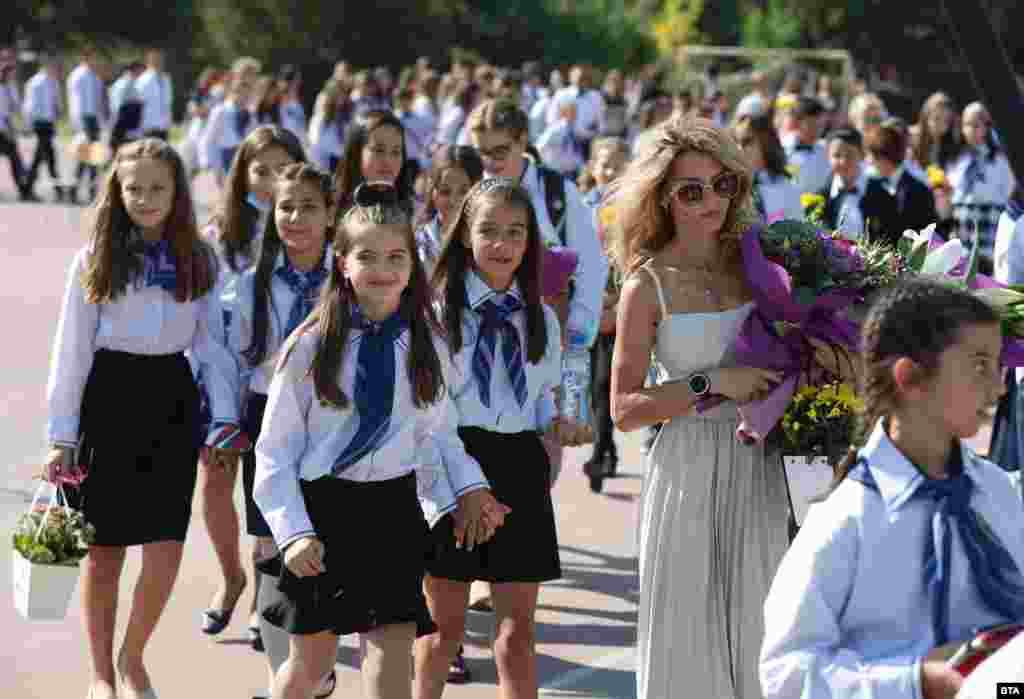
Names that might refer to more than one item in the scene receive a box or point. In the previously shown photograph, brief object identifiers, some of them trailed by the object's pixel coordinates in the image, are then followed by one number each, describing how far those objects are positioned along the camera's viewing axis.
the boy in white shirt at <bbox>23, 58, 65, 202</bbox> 41.13
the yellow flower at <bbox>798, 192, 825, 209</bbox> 11.81
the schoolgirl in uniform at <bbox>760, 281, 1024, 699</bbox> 5.13
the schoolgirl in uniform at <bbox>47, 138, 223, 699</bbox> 9.53
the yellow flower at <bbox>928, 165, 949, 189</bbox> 20.45
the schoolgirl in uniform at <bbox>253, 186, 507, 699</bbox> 7.92
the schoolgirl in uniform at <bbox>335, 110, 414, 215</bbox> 12.61
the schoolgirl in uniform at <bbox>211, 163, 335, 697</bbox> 10.24
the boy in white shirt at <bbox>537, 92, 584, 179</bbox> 32.80
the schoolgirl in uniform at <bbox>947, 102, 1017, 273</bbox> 24.09
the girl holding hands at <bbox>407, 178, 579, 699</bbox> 8.97
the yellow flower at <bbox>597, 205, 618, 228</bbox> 13.72
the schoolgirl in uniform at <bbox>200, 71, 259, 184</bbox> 37.19
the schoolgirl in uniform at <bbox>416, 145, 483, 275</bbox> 11.11
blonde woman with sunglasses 7.89
